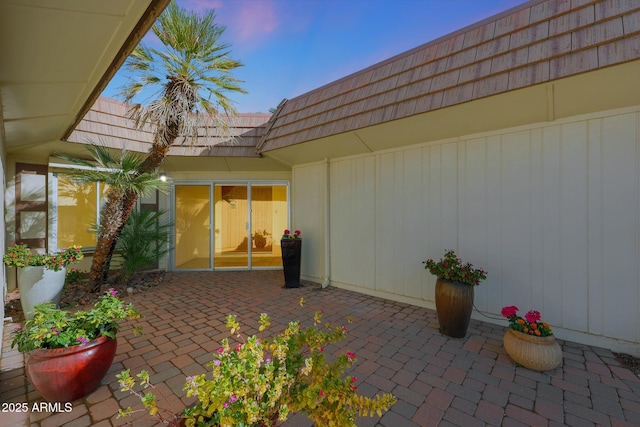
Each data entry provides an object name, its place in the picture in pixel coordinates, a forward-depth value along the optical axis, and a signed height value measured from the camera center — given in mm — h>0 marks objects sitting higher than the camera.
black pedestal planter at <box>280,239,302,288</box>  5121 -922
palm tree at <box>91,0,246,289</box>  3969 +2192
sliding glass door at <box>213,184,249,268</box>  6746 -304
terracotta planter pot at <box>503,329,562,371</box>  2404 -1286
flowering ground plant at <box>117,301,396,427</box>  1058 -779
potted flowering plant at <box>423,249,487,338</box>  3055 -955
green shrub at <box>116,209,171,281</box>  5195 -582
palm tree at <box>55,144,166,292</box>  4320 +503
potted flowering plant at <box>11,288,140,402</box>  1896 -1019
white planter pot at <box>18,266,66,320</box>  3512 -974
